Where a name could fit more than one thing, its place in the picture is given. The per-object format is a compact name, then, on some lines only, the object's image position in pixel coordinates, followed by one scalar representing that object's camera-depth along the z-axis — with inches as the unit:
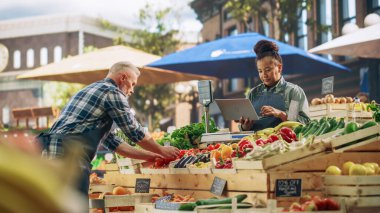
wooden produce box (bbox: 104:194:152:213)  218.1
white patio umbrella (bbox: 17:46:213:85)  542.0
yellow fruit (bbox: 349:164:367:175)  171.6
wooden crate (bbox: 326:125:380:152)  176.2
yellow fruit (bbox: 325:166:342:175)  173.9
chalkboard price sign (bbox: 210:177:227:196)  187.6
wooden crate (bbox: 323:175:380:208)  167.9
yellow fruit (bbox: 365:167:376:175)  172.6
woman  223.6
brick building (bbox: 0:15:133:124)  2415.1
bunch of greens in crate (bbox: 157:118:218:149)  261.3
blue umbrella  479.8
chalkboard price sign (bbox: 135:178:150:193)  235.6
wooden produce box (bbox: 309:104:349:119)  258.7
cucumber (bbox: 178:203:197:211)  181.6
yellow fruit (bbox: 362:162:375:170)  175.7
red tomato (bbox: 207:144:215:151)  225.3
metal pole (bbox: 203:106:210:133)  243.7
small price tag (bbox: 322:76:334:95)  249.9
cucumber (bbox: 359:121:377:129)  184.5
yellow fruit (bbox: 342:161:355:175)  176.1
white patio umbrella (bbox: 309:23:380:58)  374.0
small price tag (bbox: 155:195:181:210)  186.4
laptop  212.7
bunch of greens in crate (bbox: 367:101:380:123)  215.9
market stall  169.2
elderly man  195.9
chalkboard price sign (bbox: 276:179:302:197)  169.9
